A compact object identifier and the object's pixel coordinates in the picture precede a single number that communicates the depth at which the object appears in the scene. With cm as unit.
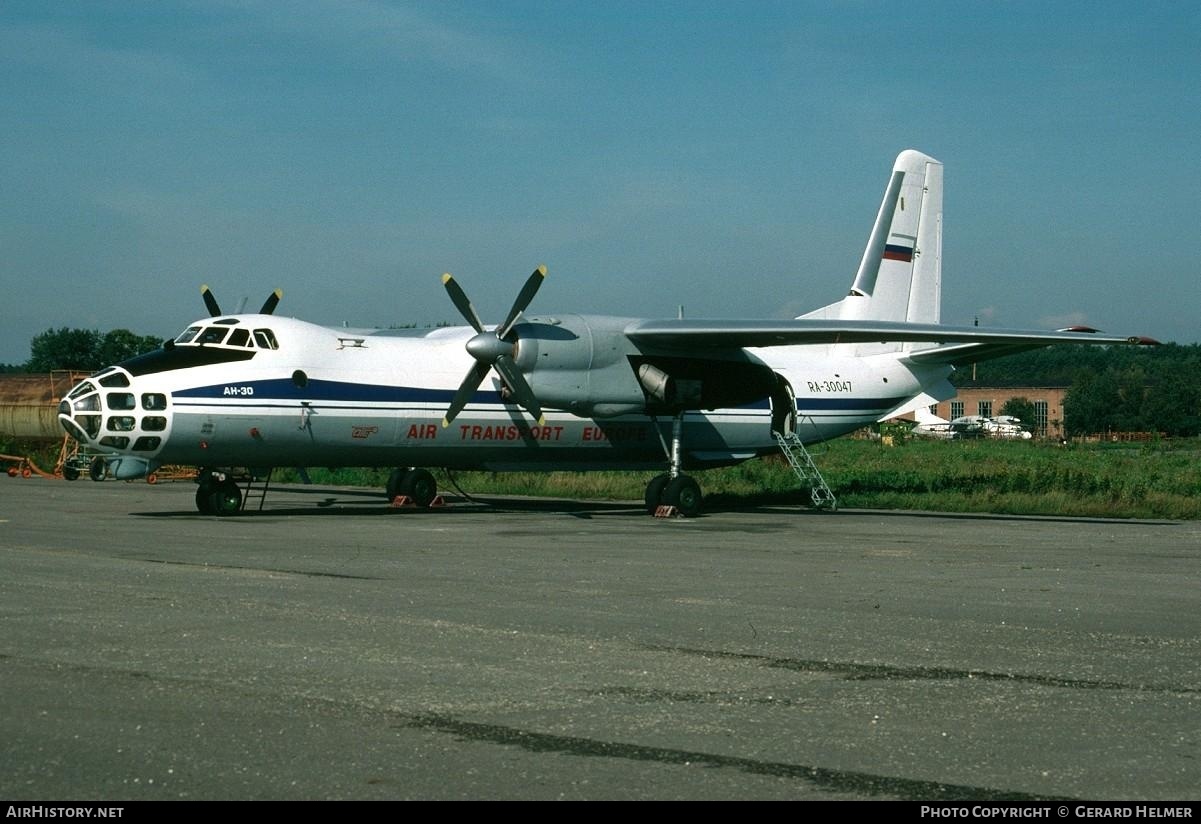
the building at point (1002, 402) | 15150
